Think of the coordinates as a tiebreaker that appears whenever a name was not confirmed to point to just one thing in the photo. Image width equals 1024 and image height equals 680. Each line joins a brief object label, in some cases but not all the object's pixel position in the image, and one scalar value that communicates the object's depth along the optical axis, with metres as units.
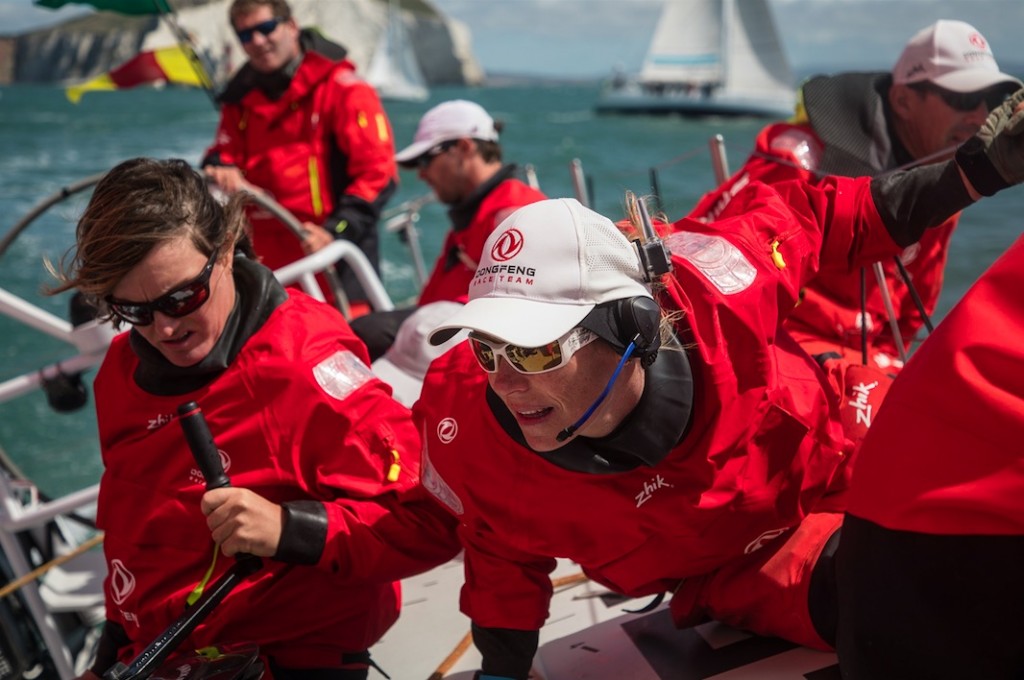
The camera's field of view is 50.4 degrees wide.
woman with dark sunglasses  1.91
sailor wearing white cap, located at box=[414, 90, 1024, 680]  1.57
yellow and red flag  4.71
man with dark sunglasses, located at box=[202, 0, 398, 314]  4.06
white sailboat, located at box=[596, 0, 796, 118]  47.00
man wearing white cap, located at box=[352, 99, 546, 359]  3.47
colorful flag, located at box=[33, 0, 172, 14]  4.14
